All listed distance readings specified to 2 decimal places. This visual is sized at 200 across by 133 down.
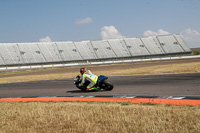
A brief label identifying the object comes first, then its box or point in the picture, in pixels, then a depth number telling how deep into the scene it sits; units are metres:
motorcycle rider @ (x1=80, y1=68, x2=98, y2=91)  11.27
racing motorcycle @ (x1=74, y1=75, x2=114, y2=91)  11.31
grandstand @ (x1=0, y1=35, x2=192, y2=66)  62.22
